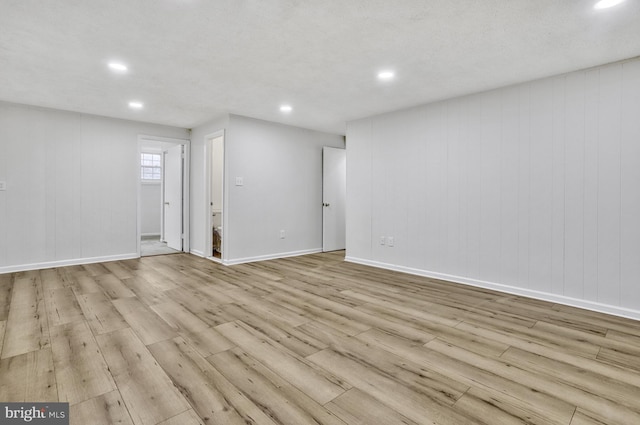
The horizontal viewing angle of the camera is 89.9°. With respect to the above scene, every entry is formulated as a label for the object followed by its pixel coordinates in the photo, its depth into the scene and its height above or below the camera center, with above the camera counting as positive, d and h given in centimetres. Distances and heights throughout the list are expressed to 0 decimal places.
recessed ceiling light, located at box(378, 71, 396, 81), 324 +139
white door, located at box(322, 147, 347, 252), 620 +22
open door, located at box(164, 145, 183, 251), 608 +24
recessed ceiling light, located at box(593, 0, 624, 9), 204 +133
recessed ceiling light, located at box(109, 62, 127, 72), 306 +139
